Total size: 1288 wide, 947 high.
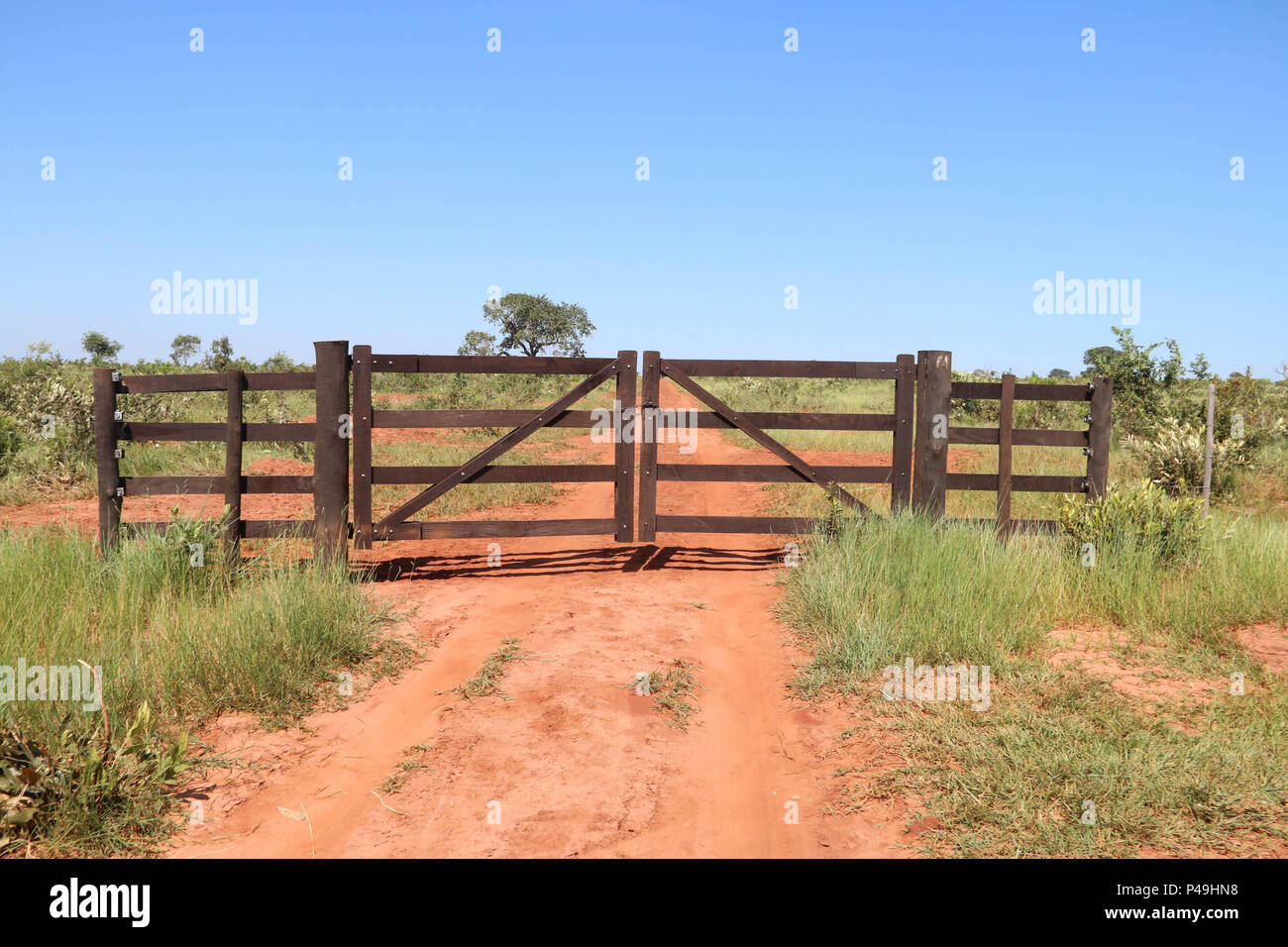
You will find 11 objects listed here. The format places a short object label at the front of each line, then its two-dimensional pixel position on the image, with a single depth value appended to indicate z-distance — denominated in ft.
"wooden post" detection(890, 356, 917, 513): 30.19
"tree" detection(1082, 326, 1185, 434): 62.64
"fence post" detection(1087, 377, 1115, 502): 31.07
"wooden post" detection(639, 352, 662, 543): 29.35
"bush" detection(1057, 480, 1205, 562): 25.00
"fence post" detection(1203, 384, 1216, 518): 38.63
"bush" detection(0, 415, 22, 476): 48.31
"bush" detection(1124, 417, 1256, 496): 45.62
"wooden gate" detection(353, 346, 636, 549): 27.99
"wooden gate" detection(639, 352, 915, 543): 29.63
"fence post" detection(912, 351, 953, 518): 29.94
